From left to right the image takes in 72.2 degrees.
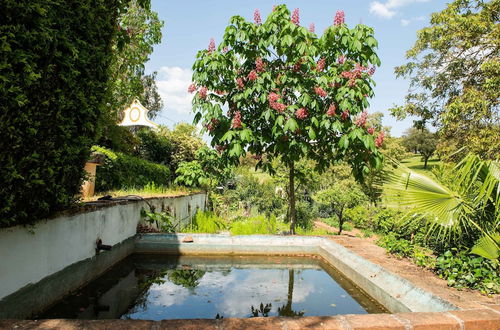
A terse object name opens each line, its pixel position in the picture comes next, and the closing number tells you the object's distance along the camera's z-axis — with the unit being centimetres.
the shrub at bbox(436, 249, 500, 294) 396
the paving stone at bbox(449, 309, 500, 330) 285
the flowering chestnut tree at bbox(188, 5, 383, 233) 643
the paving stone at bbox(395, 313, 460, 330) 274
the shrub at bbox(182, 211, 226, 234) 859
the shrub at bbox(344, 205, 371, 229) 1228
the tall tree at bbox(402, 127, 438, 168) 4350
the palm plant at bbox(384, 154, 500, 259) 423
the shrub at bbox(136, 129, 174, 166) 1573
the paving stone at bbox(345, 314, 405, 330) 265
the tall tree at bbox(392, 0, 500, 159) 1361
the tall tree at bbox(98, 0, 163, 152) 1359
